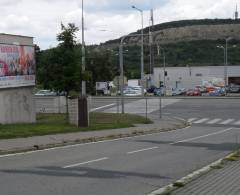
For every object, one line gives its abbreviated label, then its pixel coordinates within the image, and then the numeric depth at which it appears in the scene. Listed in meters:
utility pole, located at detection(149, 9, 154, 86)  68.95
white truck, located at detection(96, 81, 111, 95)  106.31
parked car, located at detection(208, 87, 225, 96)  96.70
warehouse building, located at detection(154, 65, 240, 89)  123.06
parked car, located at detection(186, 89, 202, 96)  100.00
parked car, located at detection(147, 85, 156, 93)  111.56
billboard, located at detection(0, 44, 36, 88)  30.67
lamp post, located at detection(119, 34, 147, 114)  46.50
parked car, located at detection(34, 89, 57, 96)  101.31
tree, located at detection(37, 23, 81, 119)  34.34
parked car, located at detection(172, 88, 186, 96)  104.31
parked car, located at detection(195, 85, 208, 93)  106.25
